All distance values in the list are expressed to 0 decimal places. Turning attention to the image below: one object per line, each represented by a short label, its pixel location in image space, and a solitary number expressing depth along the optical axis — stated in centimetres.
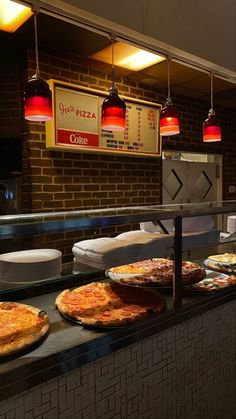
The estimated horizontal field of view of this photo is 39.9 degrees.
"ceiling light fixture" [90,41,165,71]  300
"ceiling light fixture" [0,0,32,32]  229
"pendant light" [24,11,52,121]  190
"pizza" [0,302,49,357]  118
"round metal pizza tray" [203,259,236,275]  224
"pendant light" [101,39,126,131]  215
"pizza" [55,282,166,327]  144
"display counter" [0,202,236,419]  117
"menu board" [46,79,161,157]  309
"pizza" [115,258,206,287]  182
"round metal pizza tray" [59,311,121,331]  139
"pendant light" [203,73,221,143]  307
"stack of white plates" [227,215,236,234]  238
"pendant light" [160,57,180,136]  265
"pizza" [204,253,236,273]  229
